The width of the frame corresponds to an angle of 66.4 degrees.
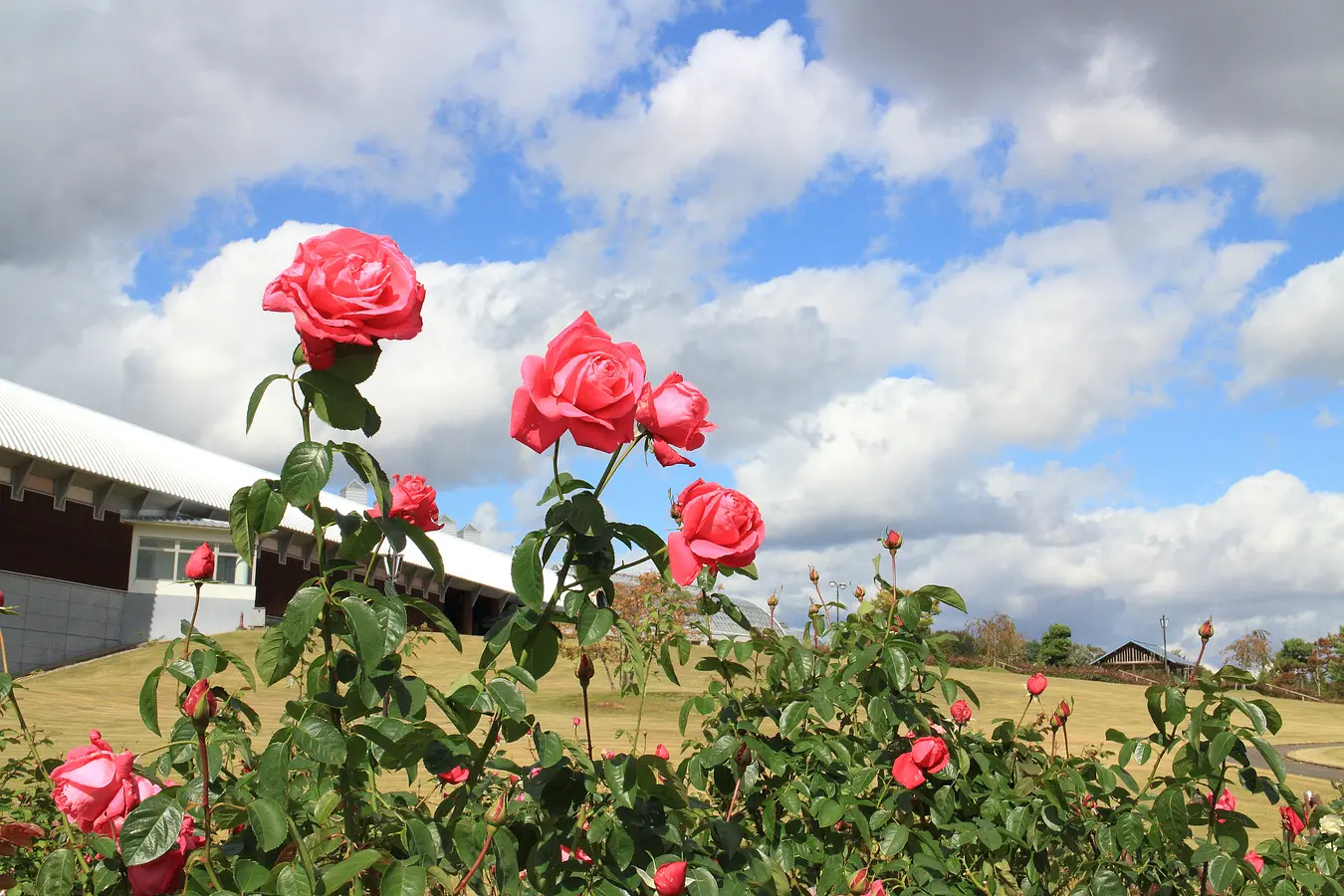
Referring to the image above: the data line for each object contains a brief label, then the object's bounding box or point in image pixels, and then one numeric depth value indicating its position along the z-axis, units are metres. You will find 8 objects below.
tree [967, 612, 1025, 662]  42.81
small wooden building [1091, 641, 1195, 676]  58.19
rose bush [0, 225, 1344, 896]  1.33
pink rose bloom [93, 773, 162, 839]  1.48
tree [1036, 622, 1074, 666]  52.62
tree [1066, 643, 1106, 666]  54.69
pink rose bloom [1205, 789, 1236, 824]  2.59
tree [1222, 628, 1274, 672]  44.53
